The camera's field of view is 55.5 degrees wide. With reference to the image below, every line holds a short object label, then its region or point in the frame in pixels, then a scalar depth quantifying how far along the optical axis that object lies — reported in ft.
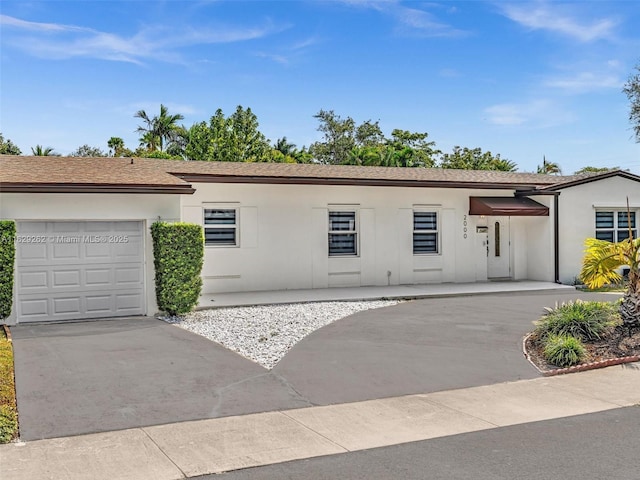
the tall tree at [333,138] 168.55
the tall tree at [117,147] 165.37
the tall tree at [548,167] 173.37
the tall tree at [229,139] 137.28
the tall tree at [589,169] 181.68
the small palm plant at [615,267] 36.27
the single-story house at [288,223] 42.27
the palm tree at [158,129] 170.40
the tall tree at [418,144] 150.92
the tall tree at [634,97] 98.48
